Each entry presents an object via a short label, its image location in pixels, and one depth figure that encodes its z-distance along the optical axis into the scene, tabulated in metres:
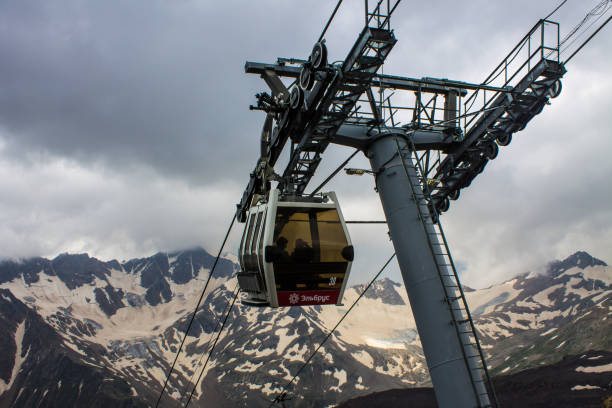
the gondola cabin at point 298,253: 9.13
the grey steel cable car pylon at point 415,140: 8.20
